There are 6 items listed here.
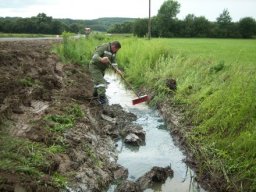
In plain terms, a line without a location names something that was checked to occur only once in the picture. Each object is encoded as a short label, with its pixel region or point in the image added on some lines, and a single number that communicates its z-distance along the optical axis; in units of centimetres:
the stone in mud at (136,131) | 553
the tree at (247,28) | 4445
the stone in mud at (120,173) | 414
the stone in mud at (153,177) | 403
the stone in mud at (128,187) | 373
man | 660
